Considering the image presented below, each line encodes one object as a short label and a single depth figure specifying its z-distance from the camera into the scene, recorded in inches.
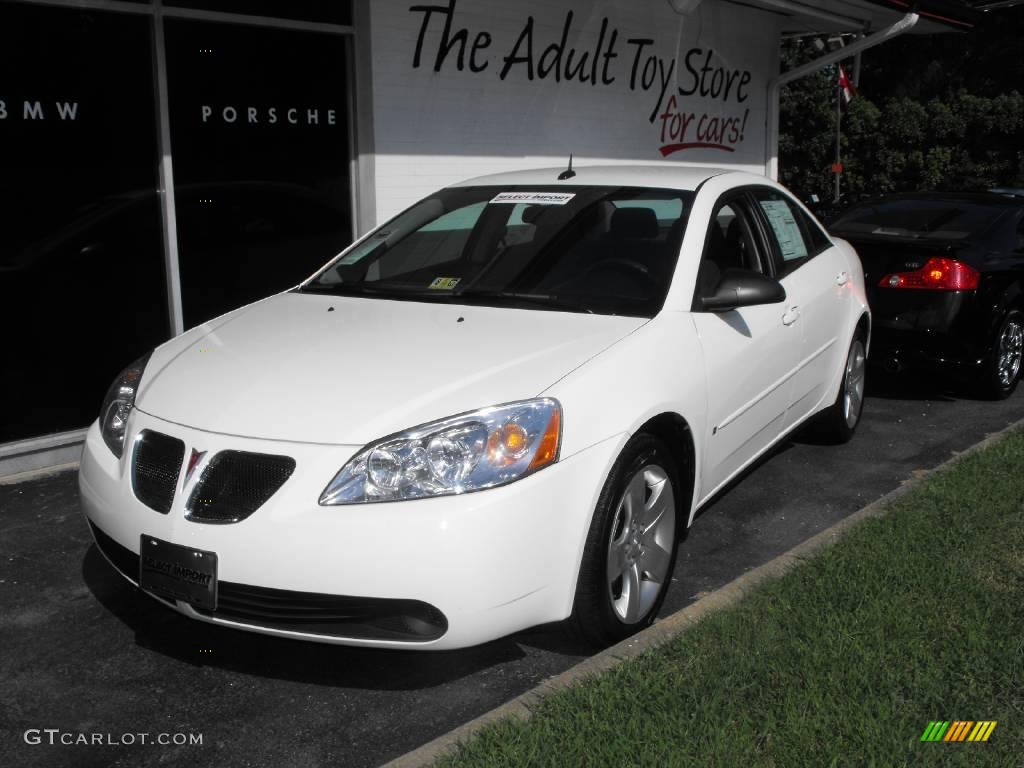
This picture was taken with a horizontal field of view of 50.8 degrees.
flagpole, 1508.4
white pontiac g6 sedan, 120.3
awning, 451.2
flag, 1125.1
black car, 277.3
